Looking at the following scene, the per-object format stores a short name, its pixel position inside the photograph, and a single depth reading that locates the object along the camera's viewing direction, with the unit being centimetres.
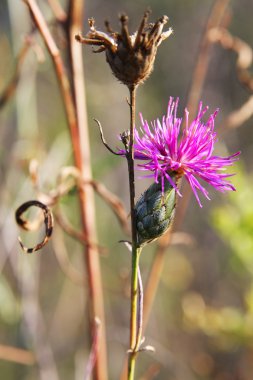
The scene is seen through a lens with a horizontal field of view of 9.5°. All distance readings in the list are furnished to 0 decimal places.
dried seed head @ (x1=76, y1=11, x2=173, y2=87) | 41
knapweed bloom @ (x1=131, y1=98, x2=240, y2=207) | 44
